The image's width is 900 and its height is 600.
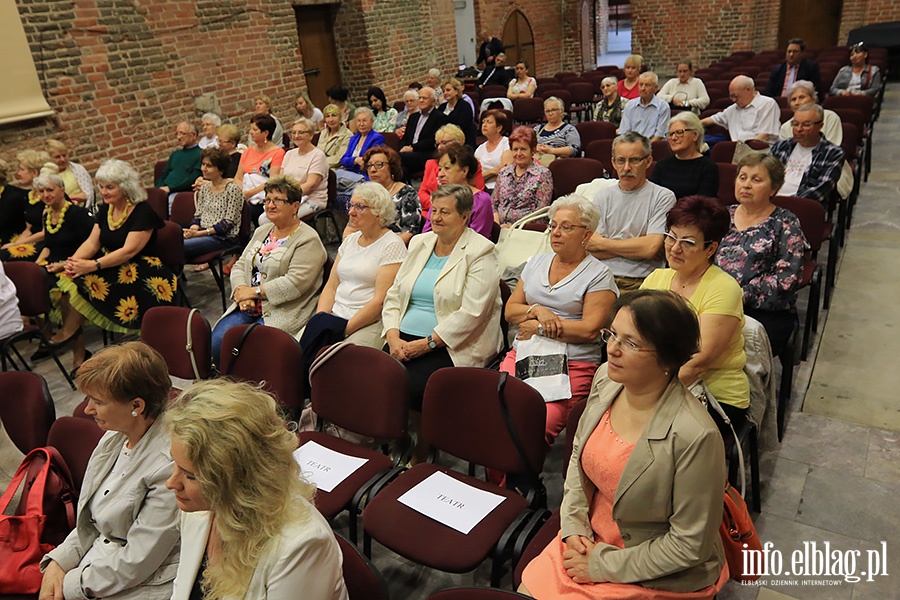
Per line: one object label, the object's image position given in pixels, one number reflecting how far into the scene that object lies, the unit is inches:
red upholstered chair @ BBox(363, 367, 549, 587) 84.0
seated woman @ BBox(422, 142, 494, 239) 163.9
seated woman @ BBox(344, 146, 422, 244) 181.2
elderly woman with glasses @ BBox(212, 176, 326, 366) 149.6
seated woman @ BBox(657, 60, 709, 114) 316.2
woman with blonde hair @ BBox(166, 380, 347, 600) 61.4
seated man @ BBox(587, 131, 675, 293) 139.9
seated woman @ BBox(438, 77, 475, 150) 287.0
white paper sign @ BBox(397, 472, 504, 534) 88.7
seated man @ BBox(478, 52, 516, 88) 454.3
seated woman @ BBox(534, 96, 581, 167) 241.8
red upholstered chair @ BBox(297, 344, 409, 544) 105.7
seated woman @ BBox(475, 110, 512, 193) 218.8
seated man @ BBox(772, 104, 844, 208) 170.6
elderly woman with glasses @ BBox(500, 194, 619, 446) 113.7
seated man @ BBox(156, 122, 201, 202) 260.8
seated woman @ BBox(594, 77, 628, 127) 294.4
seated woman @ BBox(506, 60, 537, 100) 386.0
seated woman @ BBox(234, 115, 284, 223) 237.6
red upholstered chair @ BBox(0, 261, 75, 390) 170.6
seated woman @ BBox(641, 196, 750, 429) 97.6
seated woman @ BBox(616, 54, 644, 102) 321.4
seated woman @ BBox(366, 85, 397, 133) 329.6
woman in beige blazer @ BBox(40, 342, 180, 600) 80.2
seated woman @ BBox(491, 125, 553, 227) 180.4
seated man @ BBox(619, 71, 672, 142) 256.8
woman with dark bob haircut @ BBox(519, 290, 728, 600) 66.6
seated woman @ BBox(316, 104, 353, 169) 272.1
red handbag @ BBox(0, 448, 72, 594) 85.7
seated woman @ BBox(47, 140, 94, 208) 246.1
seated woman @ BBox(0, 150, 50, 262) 205.9
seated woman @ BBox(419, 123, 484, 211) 201.2
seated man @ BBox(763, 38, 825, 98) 315.0
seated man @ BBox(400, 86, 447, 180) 274.1
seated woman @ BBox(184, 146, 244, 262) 204.5
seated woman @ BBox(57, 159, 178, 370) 177.2
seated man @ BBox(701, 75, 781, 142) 244.4
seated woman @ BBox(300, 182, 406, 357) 138.1
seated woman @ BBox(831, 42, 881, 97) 331.6
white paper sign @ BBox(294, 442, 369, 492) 99.3
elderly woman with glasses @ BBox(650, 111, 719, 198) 161.3
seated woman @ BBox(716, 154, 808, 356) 122.9
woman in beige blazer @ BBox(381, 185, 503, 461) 124.6
